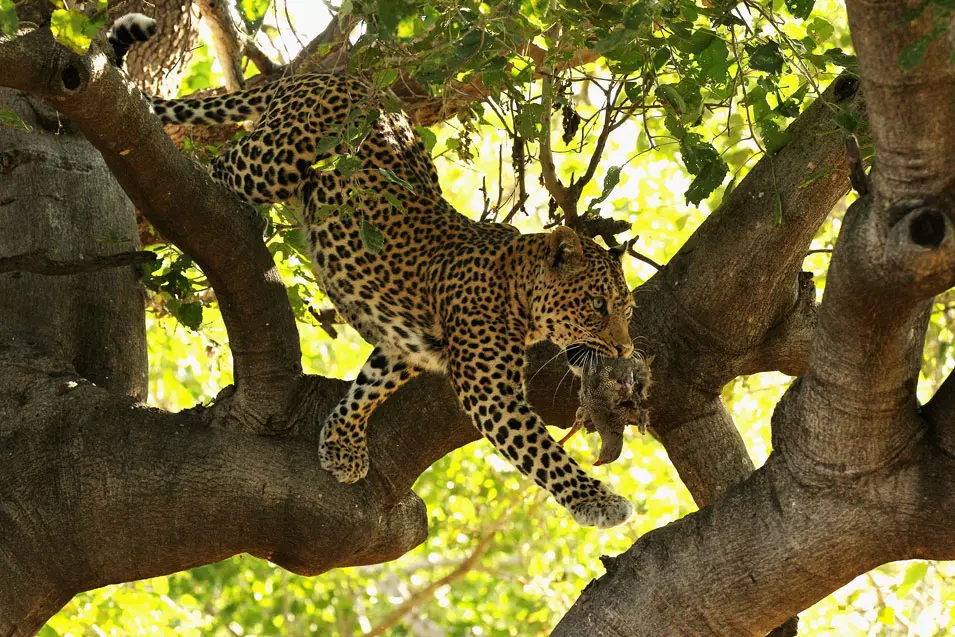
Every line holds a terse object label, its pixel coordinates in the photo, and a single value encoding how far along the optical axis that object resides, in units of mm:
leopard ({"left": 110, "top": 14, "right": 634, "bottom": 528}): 12562
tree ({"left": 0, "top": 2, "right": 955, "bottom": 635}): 8336
